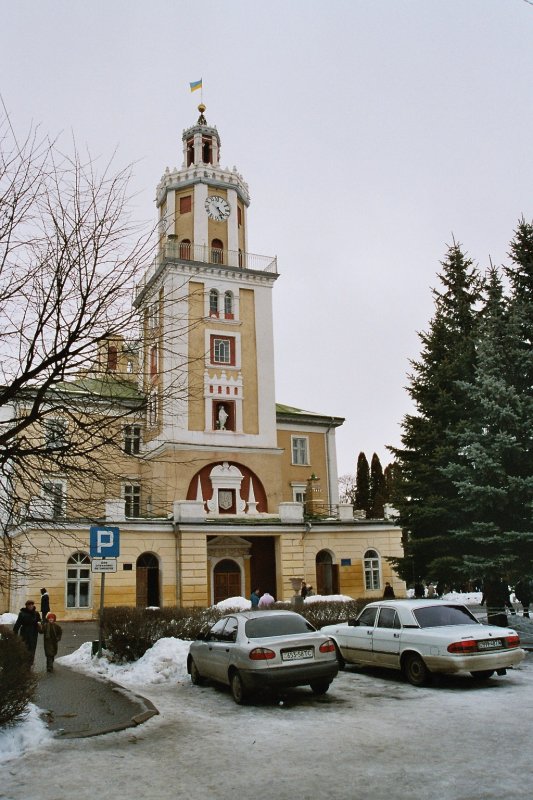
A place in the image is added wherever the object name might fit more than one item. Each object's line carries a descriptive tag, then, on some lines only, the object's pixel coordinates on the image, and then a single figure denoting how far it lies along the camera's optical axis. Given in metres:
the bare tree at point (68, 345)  9.05
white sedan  11.44
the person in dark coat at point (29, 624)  15.07
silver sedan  10.76
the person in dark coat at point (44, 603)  25.50
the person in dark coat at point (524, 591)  20.97
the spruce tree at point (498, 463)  20.06
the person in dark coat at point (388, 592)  33.26
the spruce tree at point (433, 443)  23.89
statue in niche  38.56
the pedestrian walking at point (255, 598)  27.22
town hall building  32.44
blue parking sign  15.30
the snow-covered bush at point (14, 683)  8.30
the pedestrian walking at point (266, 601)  23.05
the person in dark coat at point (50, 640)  14.92
